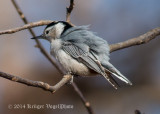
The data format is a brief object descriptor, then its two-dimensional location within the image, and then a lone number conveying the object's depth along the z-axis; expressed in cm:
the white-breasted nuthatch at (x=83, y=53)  548
